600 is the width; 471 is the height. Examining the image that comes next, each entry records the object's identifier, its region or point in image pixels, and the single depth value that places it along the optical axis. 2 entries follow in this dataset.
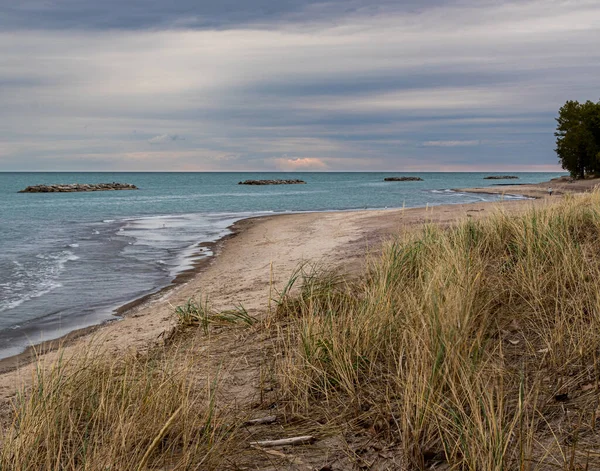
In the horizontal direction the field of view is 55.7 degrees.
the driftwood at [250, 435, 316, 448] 3.78
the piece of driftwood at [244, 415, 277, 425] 4.17
